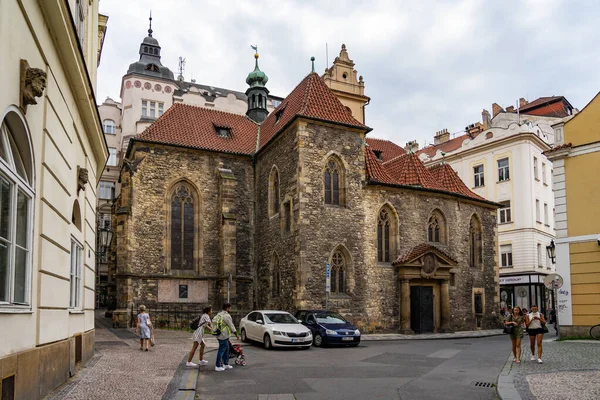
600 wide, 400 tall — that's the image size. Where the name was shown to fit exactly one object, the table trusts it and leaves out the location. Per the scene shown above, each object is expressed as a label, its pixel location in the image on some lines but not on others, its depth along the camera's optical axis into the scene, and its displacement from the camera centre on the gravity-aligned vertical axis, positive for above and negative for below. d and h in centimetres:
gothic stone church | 2633 +199
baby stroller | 1431 -230
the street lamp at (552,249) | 2513 +60
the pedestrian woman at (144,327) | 1705 -192
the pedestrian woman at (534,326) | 1483 -170
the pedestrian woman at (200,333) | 1377 -171
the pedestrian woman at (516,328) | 1477 -175
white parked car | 1850 -226
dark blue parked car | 2000 -238
